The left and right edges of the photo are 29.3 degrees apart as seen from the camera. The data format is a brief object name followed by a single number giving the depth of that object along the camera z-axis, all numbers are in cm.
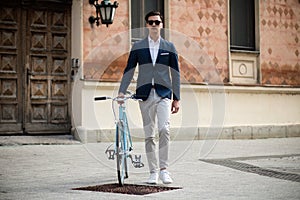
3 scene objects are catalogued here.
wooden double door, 1288
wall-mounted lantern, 1294
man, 717
